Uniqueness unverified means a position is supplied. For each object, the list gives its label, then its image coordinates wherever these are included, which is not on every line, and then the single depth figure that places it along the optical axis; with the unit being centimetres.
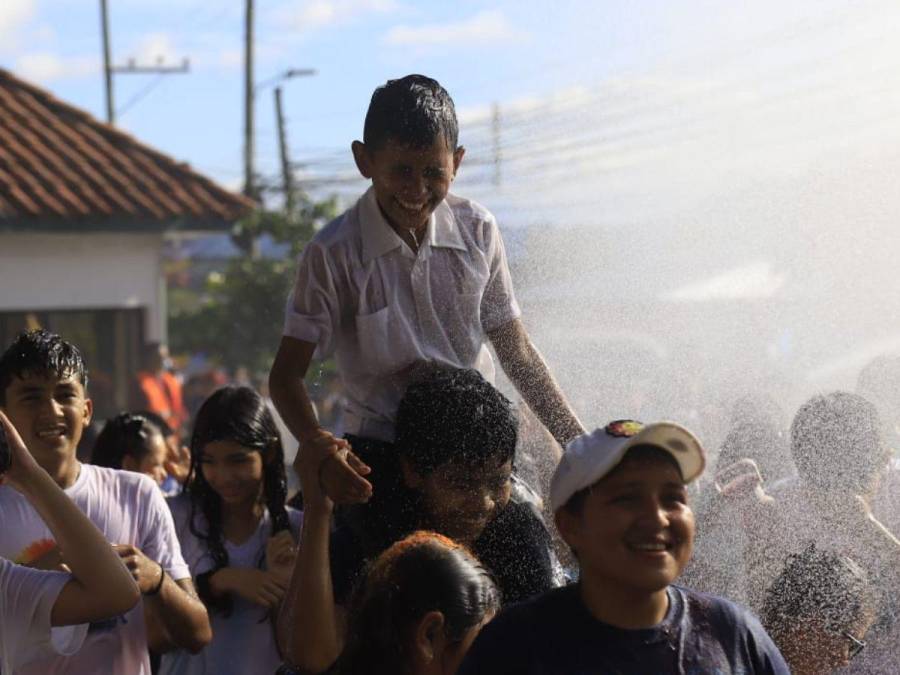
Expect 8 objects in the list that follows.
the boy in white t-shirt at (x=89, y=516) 409
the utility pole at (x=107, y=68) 3550
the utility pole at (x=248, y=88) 2908
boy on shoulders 388
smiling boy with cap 280
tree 2306
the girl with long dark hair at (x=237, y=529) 467
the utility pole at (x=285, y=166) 2448
